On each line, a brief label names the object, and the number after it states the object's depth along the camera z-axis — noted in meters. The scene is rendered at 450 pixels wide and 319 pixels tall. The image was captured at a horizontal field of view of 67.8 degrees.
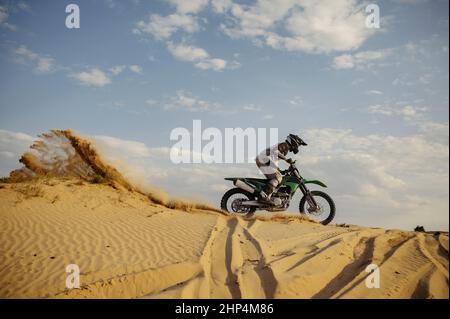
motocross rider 10.51
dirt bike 10.67
